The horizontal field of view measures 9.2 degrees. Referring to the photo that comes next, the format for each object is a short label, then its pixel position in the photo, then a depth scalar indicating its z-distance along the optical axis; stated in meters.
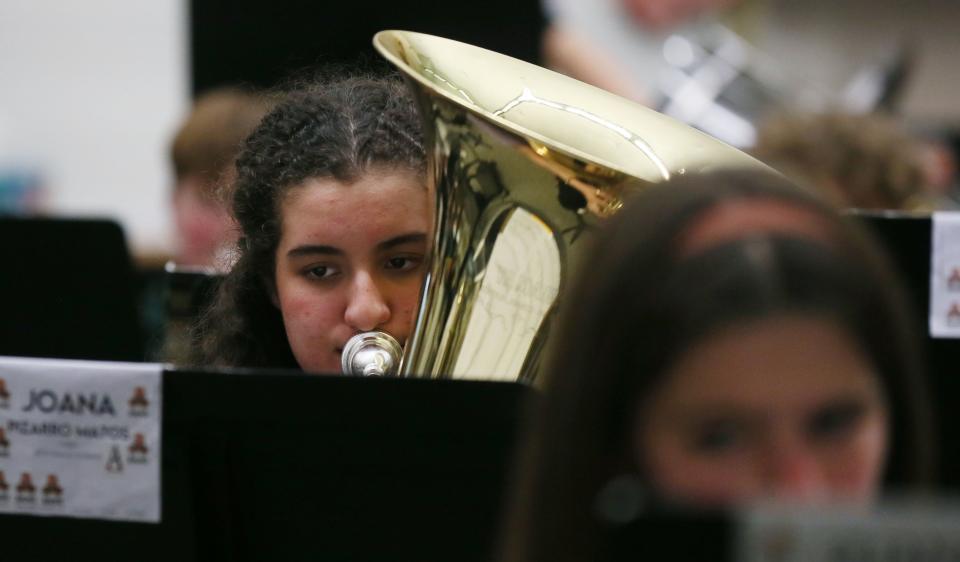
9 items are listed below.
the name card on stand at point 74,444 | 3.80
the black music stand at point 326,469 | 3.75
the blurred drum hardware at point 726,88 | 6.31
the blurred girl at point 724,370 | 3.29
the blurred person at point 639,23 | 8.17
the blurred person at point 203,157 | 4.75
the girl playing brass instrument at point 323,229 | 4.07
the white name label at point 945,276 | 3.97
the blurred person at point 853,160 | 4.64
